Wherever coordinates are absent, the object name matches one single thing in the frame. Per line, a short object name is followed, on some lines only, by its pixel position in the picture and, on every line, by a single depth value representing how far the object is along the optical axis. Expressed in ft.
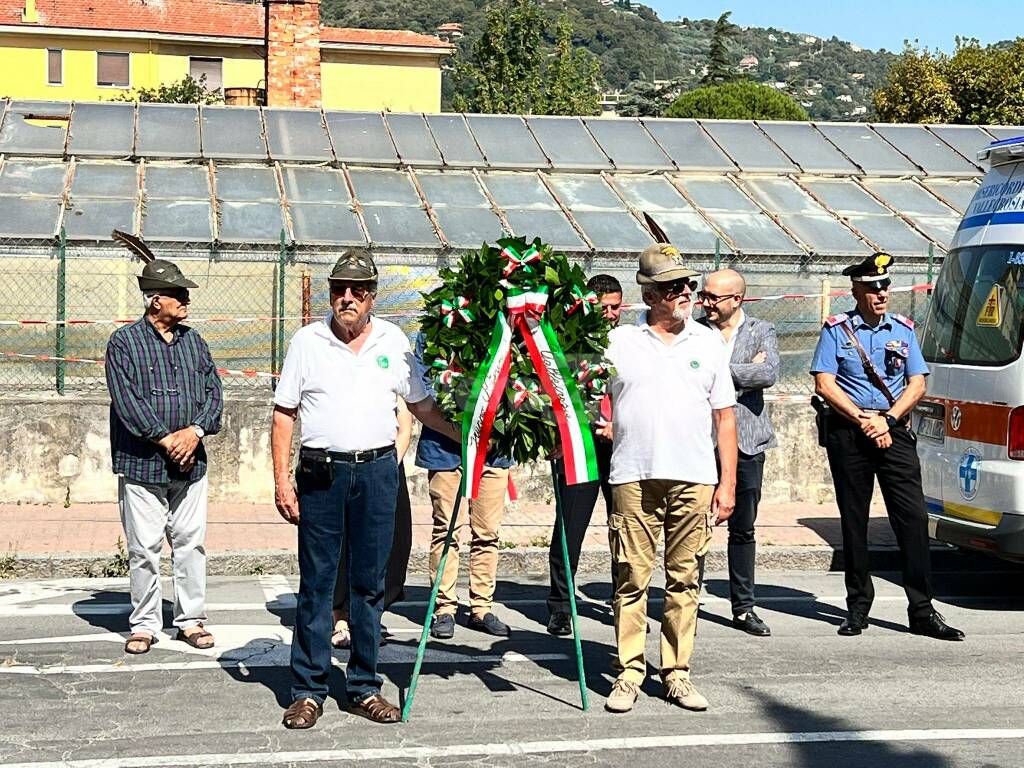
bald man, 26.81
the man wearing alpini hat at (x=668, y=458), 21.34
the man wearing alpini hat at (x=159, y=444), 24.47
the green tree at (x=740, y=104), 183.62
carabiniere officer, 26.48
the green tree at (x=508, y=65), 162.61
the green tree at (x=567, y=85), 161.27
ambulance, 27.99
